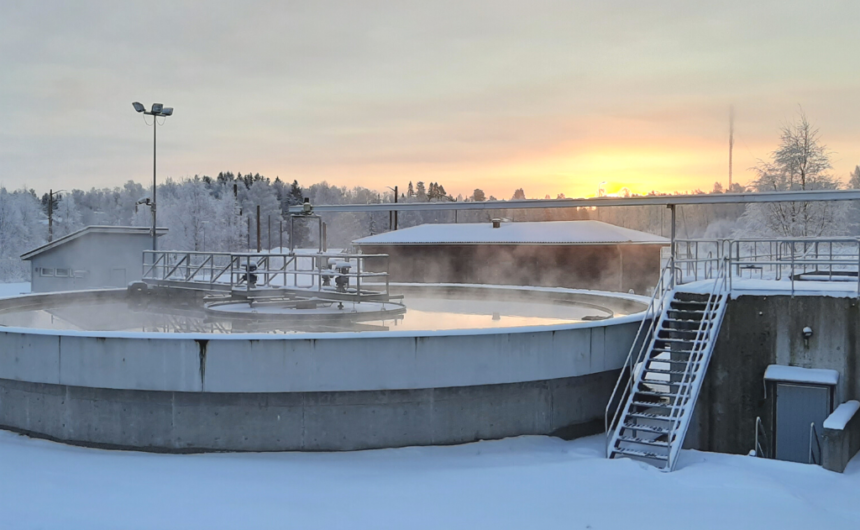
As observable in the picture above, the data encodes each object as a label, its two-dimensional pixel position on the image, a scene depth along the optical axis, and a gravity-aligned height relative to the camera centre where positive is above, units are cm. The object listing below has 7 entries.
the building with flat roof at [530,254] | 3244 -18
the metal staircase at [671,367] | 969 -181
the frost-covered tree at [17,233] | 6576 +173
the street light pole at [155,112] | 2672 +527
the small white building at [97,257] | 3186 -33
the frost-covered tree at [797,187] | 3694 +361
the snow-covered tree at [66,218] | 9181 +446
